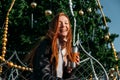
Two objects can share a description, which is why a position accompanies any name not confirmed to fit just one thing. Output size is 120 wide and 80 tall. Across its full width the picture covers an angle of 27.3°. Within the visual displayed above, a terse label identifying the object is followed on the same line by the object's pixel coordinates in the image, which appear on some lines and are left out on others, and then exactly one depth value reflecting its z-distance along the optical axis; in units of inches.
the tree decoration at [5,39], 162.1
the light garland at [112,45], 185.0
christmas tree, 176.2
